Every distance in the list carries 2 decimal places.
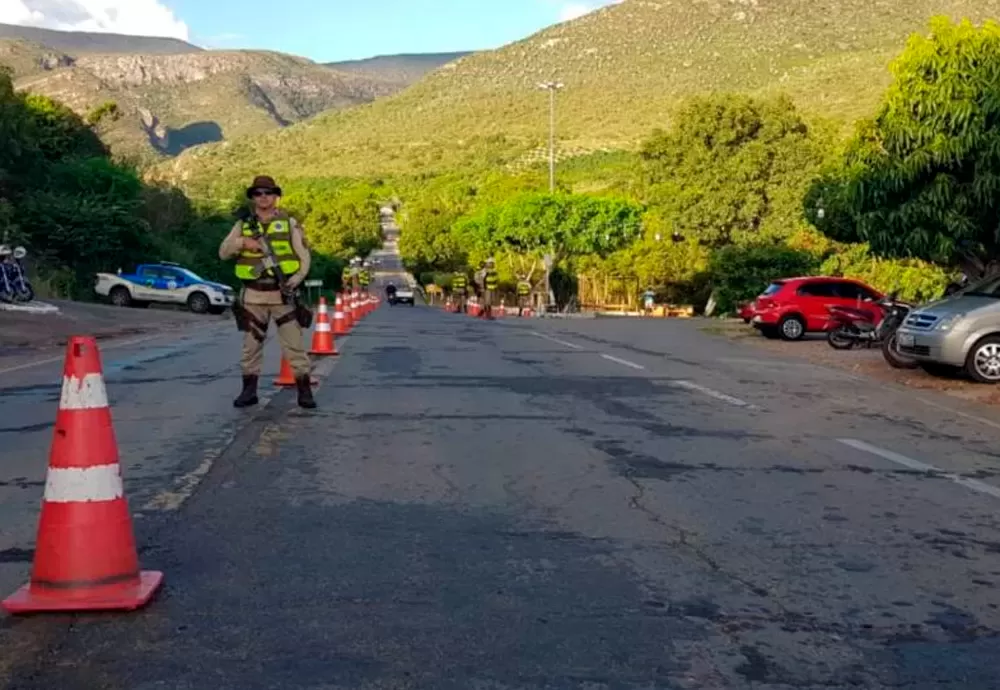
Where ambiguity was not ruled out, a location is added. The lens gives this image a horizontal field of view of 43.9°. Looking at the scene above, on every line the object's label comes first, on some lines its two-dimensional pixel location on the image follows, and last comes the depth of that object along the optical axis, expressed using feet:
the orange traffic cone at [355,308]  106.96
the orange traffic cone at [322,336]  57.36
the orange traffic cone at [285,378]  42.57
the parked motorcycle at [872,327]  60.75
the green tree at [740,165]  164.25
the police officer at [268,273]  34.88
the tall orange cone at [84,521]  16.17
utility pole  209.46
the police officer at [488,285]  145.28
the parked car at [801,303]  91.86
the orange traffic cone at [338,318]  78.43
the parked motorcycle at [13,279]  90.53
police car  126.00
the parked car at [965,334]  51.99
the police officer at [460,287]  205.82
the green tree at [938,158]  57.26
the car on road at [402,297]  245.82
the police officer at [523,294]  195.52
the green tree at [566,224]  207.93
